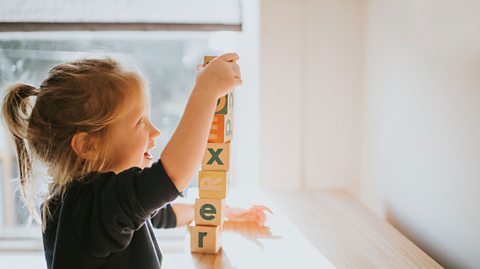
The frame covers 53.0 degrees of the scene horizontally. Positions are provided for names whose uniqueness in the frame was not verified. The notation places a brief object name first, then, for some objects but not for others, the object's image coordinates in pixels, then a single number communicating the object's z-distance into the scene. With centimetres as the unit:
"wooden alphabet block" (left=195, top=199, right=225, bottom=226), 101
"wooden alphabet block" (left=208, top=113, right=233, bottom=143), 100
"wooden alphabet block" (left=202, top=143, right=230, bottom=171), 101
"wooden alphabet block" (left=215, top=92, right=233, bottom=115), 99
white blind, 171
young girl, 81
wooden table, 98
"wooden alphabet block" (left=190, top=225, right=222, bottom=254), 101
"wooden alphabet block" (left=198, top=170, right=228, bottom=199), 101
